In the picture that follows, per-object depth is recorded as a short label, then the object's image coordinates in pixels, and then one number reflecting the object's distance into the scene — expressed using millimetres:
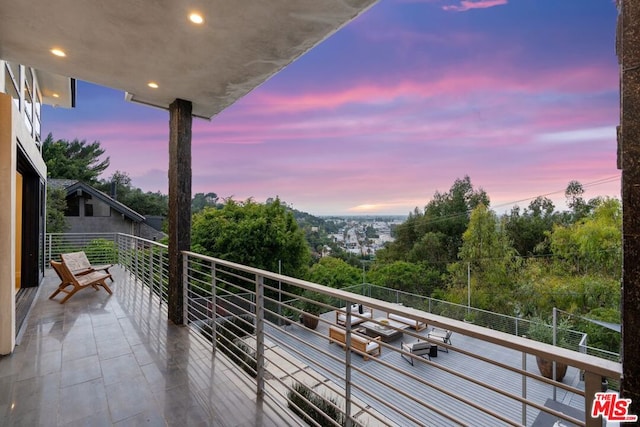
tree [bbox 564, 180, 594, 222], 17703
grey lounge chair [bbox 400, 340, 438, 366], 8078
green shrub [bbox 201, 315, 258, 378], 2846
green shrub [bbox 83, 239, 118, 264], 8516
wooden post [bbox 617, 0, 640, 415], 845
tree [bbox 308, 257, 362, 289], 17188
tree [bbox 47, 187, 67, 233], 10945
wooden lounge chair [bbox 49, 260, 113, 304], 4754
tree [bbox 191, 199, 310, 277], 12625
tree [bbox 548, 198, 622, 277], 13539
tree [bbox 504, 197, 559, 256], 19906
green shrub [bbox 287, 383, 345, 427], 3158
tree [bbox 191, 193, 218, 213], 14688
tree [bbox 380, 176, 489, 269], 23500
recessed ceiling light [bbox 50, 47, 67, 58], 2543
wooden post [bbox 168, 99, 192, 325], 3584
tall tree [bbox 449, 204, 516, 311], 17266
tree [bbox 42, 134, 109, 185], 16797
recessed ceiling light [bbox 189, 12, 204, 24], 2035
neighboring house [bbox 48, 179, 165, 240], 12570
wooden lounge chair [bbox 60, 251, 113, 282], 5229
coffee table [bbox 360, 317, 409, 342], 8852
